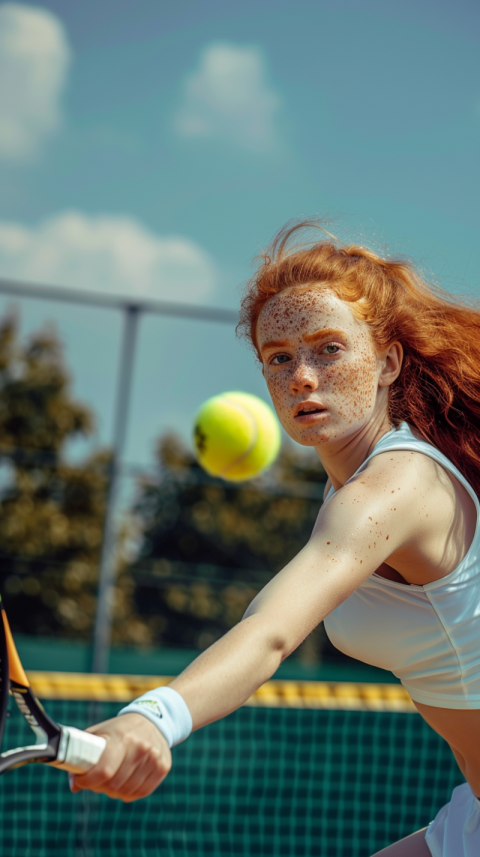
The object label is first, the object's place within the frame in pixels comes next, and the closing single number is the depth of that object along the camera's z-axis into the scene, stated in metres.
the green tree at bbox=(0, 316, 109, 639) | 9.16
